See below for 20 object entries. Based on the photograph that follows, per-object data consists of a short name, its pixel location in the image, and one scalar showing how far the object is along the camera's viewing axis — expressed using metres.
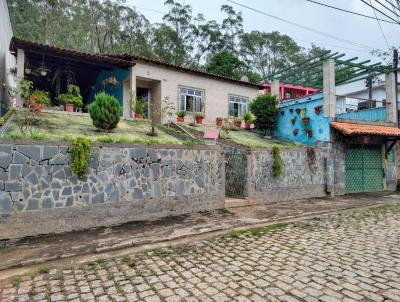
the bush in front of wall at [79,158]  6.09
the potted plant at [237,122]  16.84
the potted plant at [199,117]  15.32
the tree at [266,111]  15.44
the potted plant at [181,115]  14.76
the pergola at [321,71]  12.50
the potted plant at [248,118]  16.56
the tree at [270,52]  36.56
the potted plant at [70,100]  12.27
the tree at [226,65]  25.66
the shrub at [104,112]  9.58
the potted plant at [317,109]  12.62
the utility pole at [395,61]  14.13
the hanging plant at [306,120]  13.25
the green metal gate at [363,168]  13.16
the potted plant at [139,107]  13.20
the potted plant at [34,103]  8.44
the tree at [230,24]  34.34
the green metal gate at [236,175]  9.52
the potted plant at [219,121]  16.27
